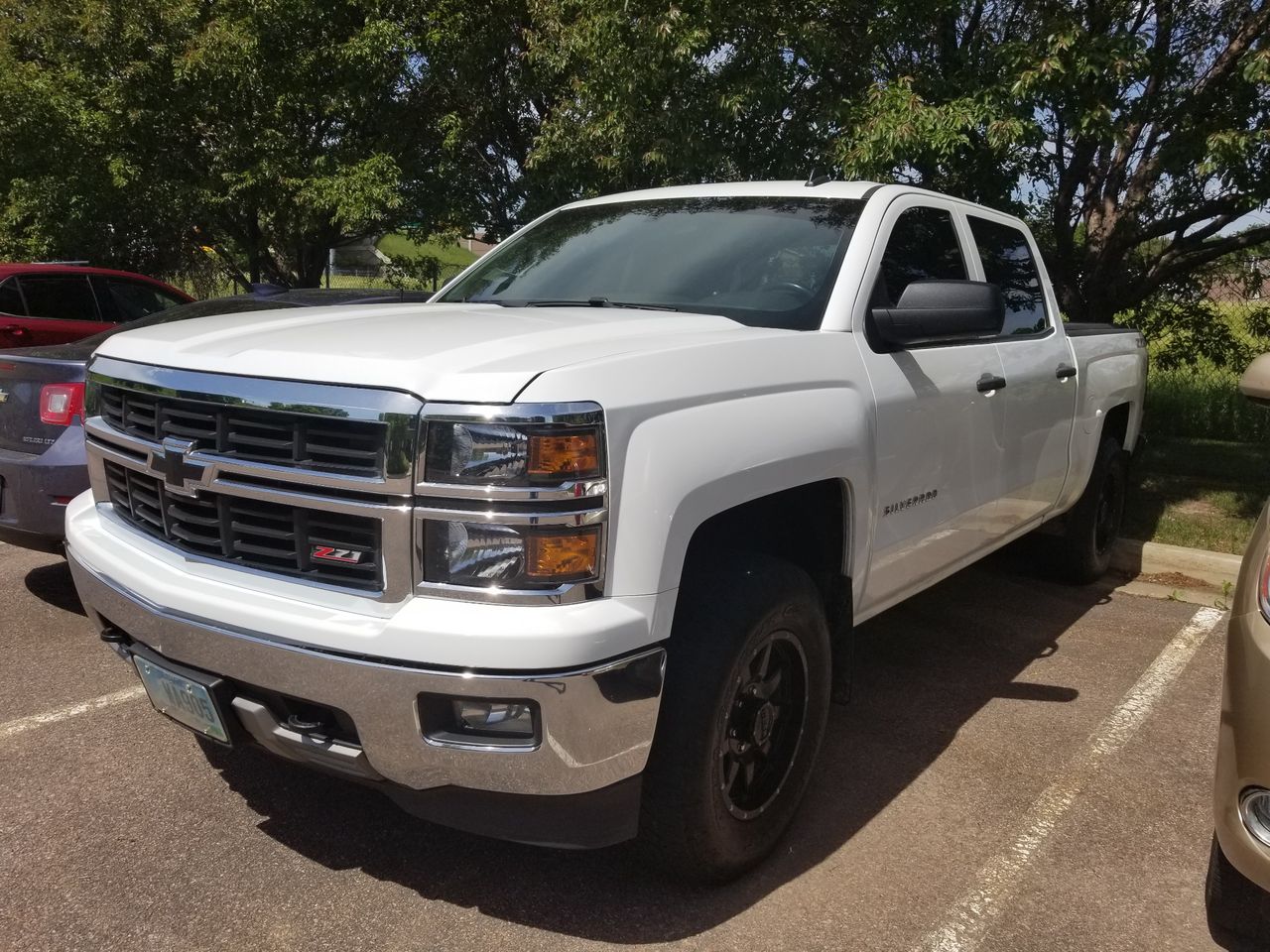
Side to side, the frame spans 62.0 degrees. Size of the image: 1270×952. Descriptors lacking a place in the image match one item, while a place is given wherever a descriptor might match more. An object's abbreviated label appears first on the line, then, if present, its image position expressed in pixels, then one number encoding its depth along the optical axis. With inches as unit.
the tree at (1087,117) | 257.9
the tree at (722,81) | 305.7
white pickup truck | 86.1
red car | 367.6
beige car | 85.9
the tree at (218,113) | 533.6
